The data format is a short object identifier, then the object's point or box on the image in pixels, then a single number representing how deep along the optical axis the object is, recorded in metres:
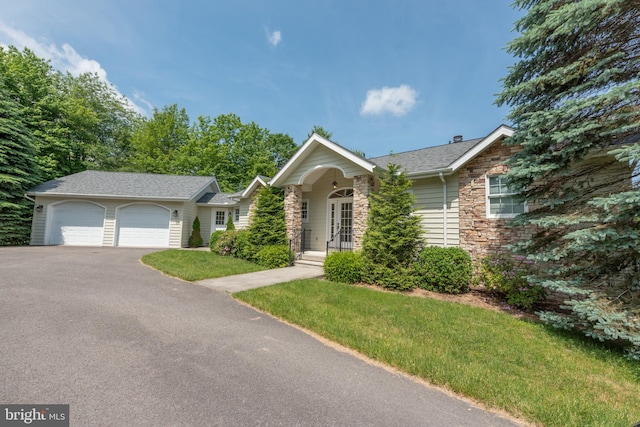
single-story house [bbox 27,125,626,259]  7.55
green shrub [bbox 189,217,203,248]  17.06
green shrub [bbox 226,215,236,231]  16.89
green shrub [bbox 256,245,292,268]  9.77
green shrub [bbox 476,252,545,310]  5.83
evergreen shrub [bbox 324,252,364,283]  7.71
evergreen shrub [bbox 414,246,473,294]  6.79
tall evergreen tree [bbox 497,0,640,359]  3.83
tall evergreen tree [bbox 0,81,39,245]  13.76
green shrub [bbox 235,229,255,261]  11.16
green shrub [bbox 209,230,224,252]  13.32
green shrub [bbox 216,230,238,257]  12.45
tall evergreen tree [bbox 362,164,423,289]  7.34
